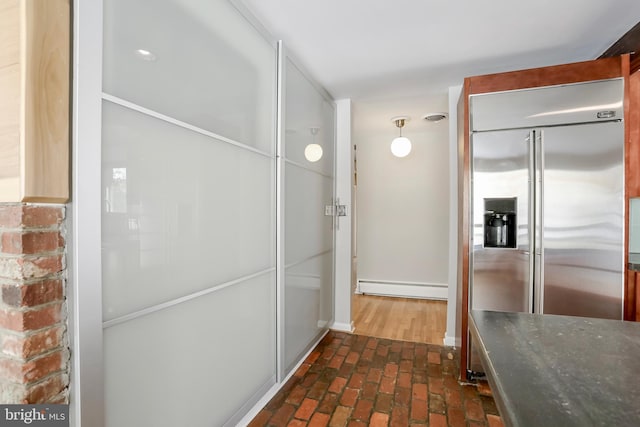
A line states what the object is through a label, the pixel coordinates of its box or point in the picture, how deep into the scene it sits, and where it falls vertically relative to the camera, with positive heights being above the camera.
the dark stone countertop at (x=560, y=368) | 0.64 -0.43
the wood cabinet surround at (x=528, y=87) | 2.08 +0.95
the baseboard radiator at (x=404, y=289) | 4.61 -1.23
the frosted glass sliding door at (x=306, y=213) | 2.41 -0.02
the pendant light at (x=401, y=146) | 3.87 +0.86
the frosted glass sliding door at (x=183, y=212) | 1.11 -0.01
